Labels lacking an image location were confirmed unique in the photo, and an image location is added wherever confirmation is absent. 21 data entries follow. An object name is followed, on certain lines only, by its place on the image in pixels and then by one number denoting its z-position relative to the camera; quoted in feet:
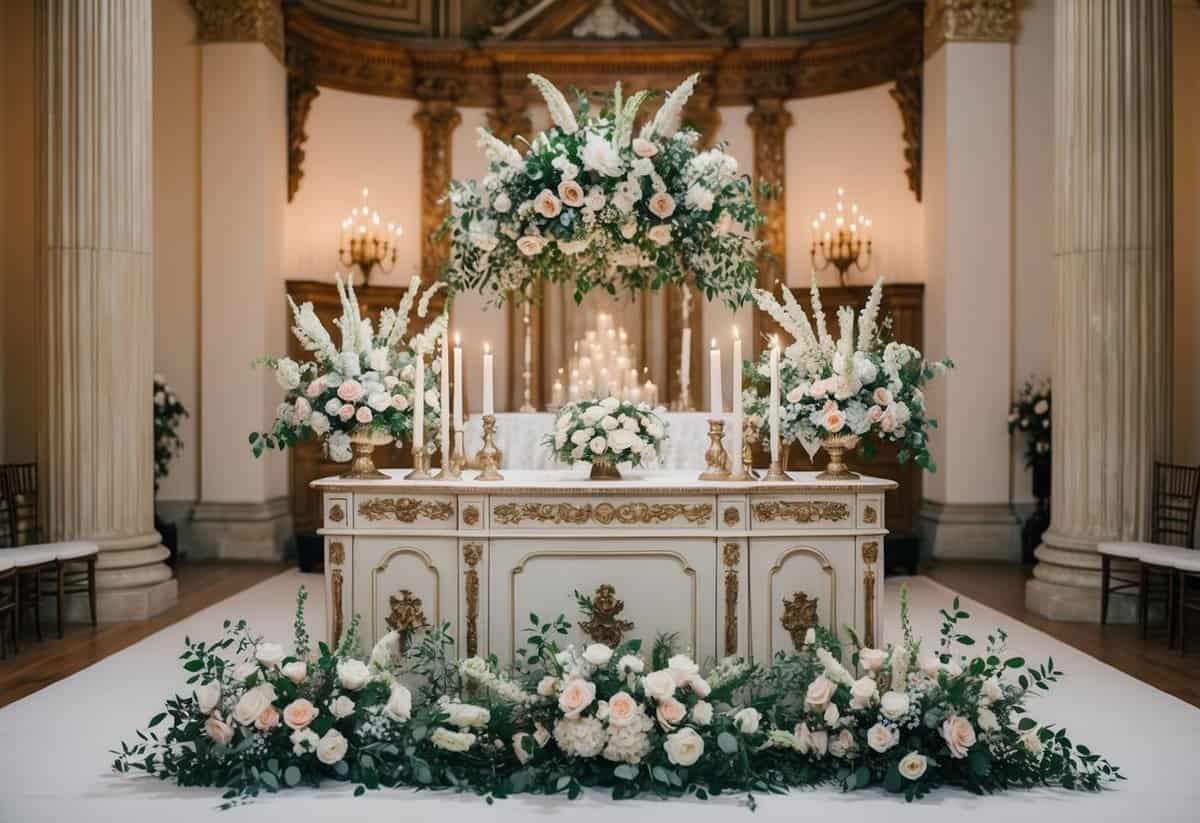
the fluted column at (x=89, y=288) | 27.04
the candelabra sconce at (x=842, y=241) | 41.88
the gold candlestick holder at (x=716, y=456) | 18.66
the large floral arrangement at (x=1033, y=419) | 35.27
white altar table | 17.93
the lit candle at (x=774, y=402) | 18.51
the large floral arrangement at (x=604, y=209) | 18.01
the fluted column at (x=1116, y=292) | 27.07
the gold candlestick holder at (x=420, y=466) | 19.12
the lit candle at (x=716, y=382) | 18.57
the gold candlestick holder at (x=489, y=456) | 18.93
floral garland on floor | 15.16
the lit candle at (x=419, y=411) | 19.03
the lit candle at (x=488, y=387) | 18.86
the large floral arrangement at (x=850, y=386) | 18.60
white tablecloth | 30.76
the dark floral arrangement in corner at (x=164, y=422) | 34.86
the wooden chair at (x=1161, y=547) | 24.81
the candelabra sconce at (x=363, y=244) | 42.29
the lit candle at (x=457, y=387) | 19.12
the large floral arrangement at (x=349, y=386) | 19.27
